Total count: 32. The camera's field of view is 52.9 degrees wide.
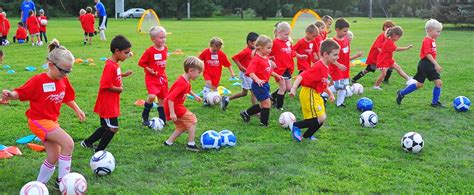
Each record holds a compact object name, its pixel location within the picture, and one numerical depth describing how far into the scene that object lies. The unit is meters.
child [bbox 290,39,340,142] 7.04
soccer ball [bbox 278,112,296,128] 7.85
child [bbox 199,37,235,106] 9.54
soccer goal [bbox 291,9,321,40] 22.36
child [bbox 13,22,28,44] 24.11
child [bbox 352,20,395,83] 12.09
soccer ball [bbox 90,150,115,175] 5.58
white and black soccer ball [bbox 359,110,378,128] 8.02
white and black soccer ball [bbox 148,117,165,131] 7.79
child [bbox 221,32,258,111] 9.30
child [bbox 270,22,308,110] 9.30
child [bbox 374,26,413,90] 11.47
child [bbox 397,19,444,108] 9.24
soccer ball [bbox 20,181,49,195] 4.57
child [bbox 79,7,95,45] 22.51
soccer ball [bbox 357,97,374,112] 9.22
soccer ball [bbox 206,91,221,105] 9.55
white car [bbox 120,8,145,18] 63.81
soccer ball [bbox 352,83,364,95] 10.98
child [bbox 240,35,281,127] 7.88
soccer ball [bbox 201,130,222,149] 6.66
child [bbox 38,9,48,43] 23.70
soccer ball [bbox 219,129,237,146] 6.79
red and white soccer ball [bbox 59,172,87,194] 4.84
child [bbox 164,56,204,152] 6.48
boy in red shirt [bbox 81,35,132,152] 6.12
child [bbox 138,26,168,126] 8.00
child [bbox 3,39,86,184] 4.95
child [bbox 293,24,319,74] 9.80
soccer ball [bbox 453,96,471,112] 9.02
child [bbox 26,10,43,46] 22.61
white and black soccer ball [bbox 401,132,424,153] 6.51
